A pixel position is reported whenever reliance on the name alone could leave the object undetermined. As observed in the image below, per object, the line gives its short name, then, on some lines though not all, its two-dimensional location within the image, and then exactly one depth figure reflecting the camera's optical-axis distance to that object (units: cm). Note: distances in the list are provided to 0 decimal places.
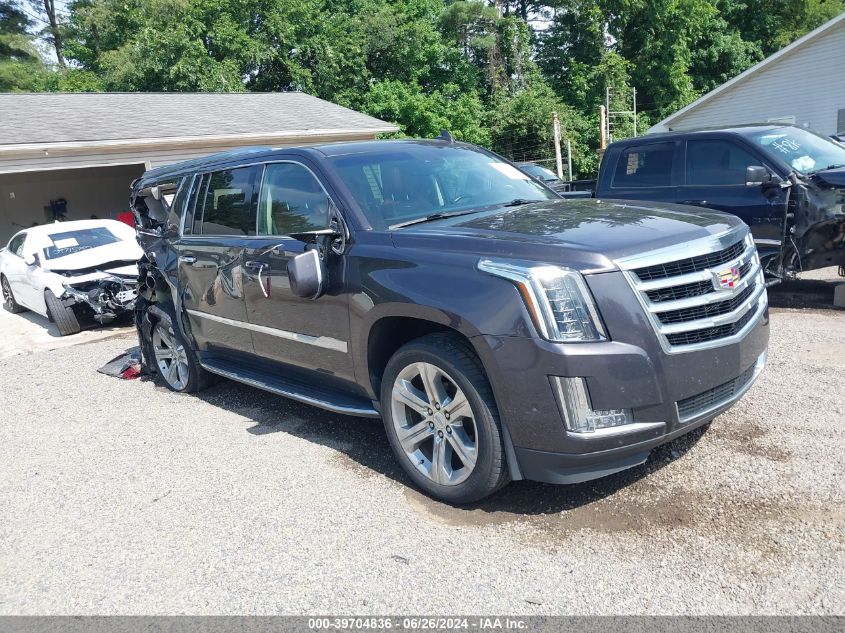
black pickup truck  693
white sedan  973
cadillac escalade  317
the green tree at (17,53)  3394
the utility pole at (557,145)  2305
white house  2111
